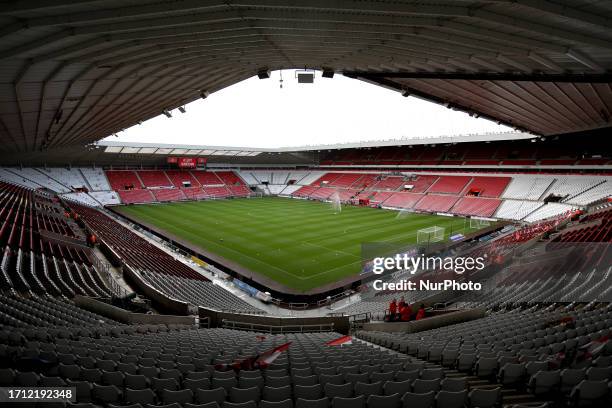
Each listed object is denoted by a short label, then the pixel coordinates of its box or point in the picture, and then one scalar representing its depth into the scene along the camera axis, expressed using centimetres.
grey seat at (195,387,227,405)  445
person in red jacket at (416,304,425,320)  1284
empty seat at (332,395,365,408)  401
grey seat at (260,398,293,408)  400
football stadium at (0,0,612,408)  517
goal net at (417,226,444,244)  2911
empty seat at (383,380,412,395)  455
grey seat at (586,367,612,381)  443
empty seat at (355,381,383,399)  455
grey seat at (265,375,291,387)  509
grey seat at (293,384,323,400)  453
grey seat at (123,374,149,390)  493
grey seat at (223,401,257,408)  396
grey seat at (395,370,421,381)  508
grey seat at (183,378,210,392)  494
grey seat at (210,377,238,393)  495
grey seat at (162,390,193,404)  439
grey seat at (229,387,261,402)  454
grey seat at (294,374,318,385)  508
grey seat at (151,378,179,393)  482
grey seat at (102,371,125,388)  496
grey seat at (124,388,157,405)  445
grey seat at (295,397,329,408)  398
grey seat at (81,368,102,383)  500
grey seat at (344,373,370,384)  504
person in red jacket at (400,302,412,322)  1325
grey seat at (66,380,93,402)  434
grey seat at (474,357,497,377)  572
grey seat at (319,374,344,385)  502
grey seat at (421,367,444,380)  511
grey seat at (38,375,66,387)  432
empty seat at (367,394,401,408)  407
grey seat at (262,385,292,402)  452
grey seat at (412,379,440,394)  457
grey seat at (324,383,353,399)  452
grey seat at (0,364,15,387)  419
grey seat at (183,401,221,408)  390
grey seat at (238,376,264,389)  504
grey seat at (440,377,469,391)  456
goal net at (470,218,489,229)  3451
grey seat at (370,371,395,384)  511
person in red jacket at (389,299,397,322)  1359
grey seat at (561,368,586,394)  459
